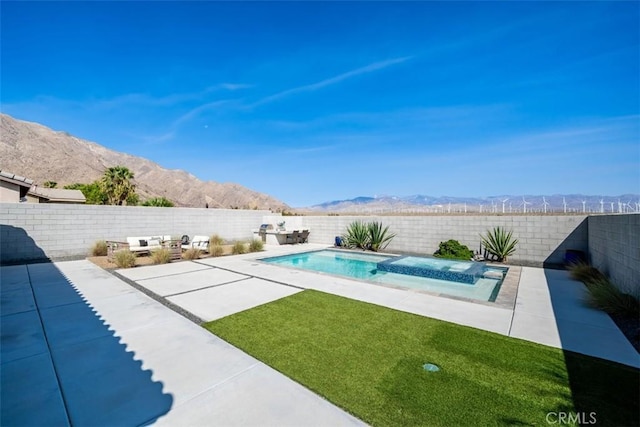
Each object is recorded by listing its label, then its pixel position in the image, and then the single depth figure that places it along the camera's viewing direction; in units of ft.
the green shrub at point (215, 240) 44.57
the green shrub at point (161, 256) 30.94
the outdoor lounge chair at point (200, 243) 38.63
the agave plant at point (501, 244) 31.17
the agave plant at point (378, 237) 41.60
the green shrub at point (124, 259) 27.91
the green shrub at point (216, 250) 36.63
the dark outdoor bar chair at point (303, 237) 51.99
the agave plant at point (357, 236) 42.91
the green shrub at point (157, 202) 71.90
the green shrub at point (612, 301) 14.21
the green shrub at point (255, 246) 40.73
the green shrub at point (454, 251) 33.27
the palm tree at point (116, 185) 68.44
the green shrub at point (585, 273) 21.48
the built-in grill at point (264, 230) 52.88
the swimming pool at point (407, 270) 22.24
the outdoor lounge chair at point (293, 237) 50.41
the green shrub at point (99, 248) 35.17
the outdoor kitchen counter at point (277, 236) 49.52
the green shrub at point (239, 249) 38.75
